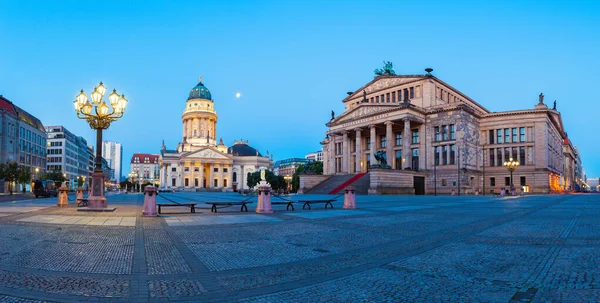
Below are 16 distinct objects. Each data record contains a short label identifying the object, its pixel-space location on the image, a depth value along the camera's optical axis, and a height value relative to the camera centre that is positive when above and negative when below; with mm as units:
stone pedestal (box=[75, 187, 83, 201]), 26341 -1424
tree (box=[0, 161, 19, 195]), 57219 -3
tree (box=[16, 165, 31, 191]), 60909 -501
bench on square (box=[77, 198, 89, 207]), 23009 -1710
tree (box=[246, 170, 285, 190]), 108938 -1917
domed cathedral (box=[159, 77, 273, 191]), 132000 +4851
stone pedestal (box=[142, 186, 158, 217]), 17494 -1424
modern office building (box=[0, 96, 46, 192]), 68250 +6671
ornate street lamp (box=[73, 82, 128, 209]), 20578 +3297
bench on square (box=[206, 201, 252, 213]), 19572 -1956
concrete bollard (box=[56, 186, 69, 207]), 24516 -1632
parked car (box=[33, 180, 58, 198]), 45406 -2082
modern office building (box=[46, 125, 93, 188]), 113375 +6281
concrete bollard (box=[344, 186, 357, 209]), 22844 -1576
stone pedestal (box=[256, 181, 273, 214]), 19531 -1428
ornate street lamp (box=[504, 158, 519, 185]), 52016 +1372
